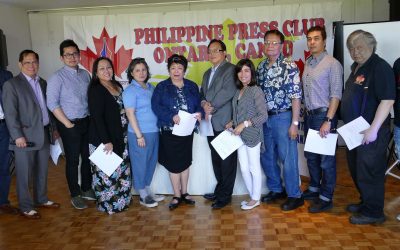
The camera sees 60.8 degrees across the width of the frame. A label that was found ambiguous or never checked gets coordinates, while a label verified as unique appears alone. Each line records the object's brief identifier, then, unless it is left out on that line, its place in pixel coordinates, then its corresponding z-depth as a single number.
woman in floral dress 2.76
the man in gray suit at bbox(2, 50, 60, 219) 2.78
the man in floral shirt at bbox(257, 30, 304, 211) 2.71
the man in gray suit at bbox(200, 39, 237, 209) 2.80
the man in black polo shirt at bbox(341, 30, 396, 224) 2.34
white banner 4.19
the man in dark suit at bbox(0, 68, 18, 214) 2.91
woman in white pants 2.69
